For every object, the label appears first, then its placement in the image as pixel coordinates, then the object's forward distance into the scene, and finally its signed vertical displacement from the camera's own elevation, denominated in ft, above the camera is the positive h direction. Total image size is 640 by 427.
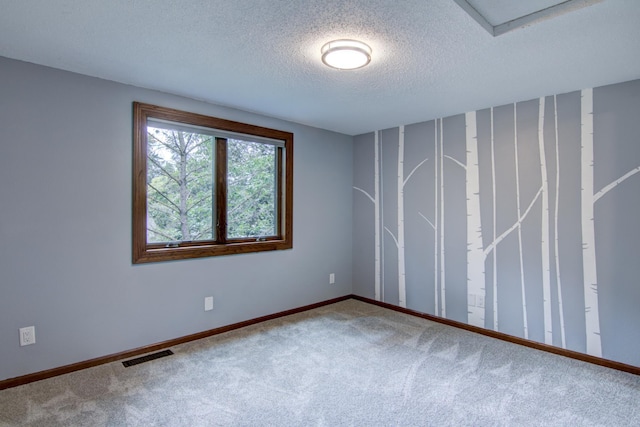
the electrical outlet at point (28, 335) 7.63 -2.59
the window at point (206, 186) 9.42 +1.07
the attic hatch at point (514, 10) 5.35 +3.39
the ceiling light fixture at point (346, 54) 6.60 +3.29
